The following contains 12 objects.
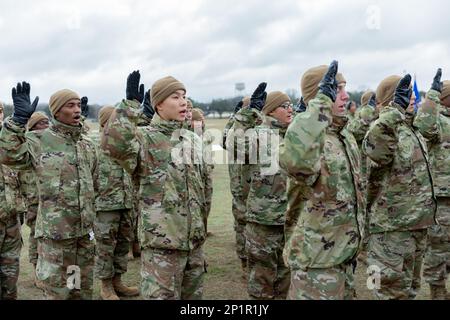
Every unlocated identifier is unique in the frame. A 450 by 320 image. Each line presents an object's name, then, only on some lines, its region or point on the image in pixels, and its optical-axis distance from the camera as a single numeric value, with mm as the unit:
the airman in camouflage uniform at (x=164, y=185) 4074
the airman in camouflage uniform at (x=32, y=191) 6973
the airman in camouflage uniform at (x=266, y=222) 5762
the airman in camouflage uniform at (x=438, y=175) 5934
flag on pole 9969
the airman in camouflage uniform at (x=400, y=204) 4812
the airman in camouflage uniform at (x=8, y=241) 5934
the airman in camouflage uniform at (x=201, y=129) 8584
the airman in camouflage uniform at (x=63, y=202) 5148
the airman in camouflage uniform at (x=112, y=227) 6766
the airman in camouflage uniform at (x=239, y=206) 7812
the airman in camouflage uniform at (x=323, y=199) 3436
